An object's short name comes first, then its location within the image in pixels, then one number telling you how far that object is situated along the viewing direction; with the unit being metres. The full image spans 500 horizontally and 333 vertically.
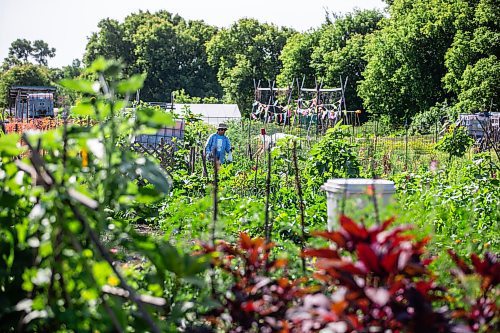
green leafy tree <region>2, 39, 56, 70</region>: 114.44
